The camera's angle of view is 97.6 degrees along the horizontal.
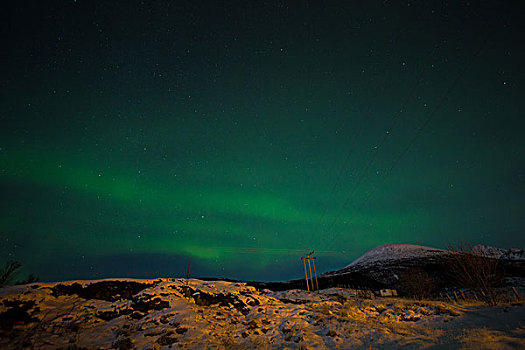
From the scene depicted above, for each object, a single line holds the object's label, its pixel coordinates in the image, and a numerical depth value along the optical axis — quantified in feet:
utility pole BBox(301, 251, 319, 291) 143.42
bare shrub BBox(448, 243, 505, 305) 66.54
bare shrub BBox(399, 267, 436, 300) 115.85
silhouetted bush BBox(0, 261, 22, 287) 100.81
